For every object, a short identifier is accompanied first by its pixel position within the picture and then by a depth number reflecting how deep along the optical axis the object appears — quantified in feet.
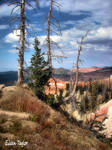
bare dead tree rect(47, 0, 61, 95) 70.89
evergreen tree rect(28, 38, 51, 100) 65.10
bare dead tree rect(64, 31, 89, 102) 63.16
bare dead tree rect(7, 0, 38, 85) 55.69
